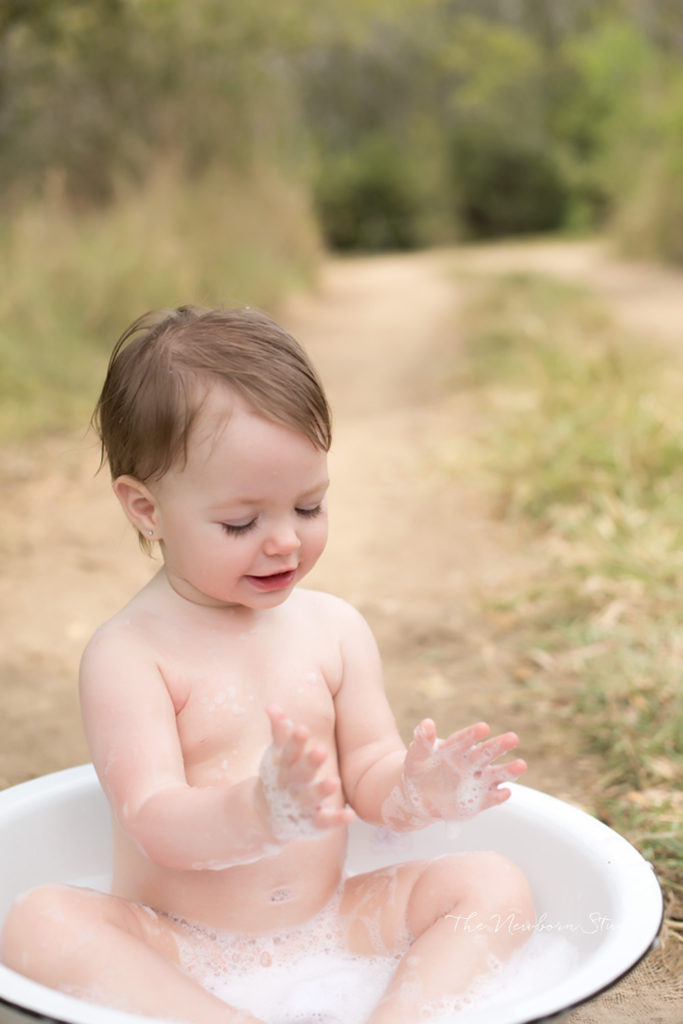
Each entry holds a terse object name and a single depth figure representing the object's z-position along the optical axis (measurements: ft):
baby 4.25
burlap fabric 4.52
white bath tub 4.00
